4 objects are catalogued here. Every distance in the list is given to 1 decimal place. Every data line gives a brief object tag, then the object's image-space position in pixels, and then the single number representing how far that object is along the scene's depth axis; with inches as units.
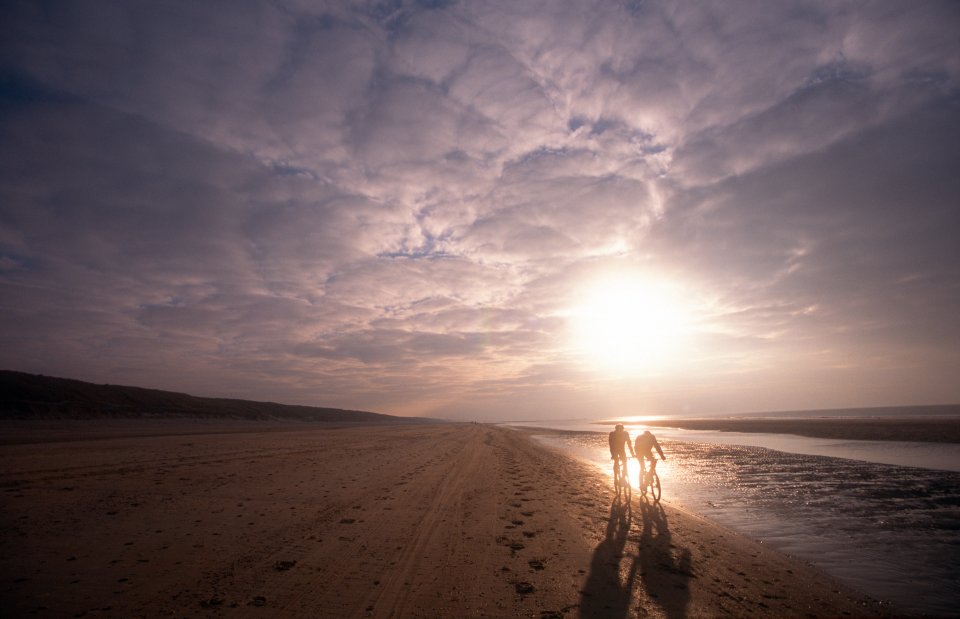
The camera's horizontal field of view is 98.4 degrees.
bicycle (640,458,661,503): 579.4
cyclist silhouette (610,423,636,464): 629.9
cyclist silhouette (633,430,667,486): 596.7
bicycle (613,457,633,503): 608.1
